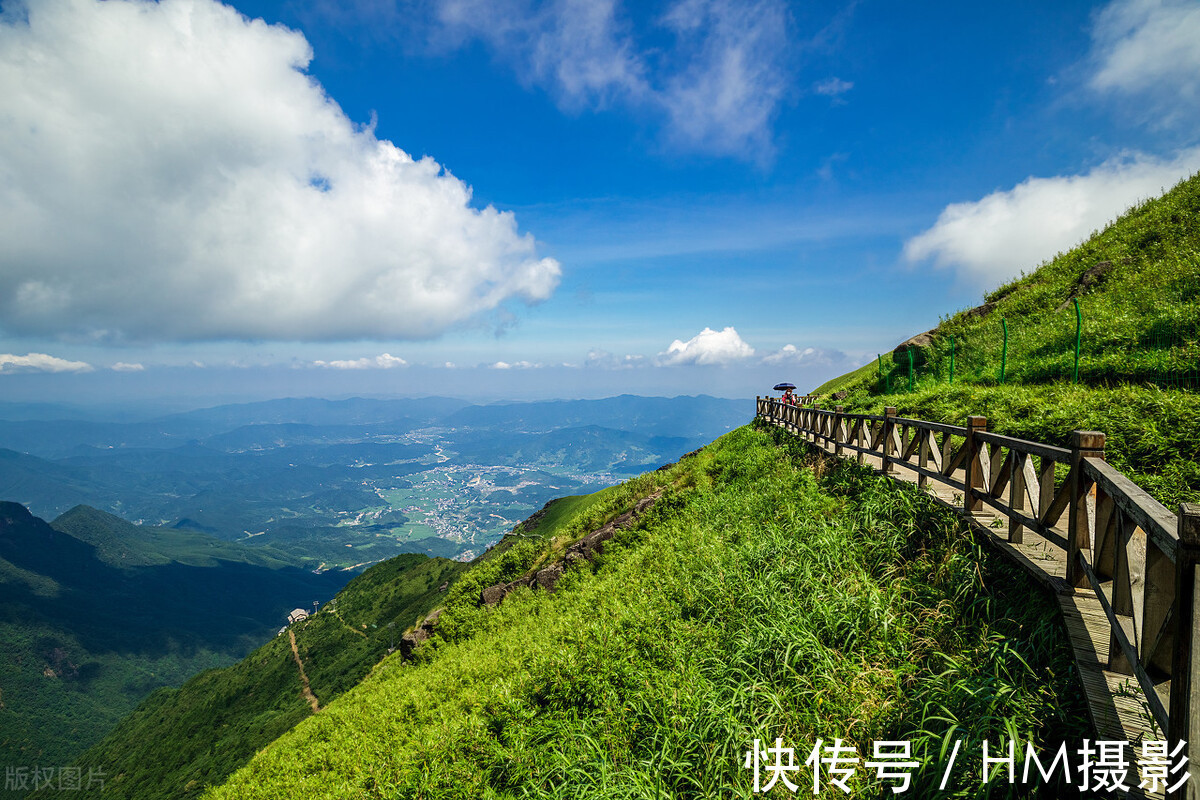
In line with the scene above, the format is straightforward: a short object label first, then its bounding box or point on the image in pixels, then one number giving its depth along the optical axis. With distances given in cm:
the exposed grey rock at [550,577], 2023
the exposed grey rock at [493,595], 2394
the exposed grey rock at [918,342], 2500
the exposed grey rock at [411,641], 2615
